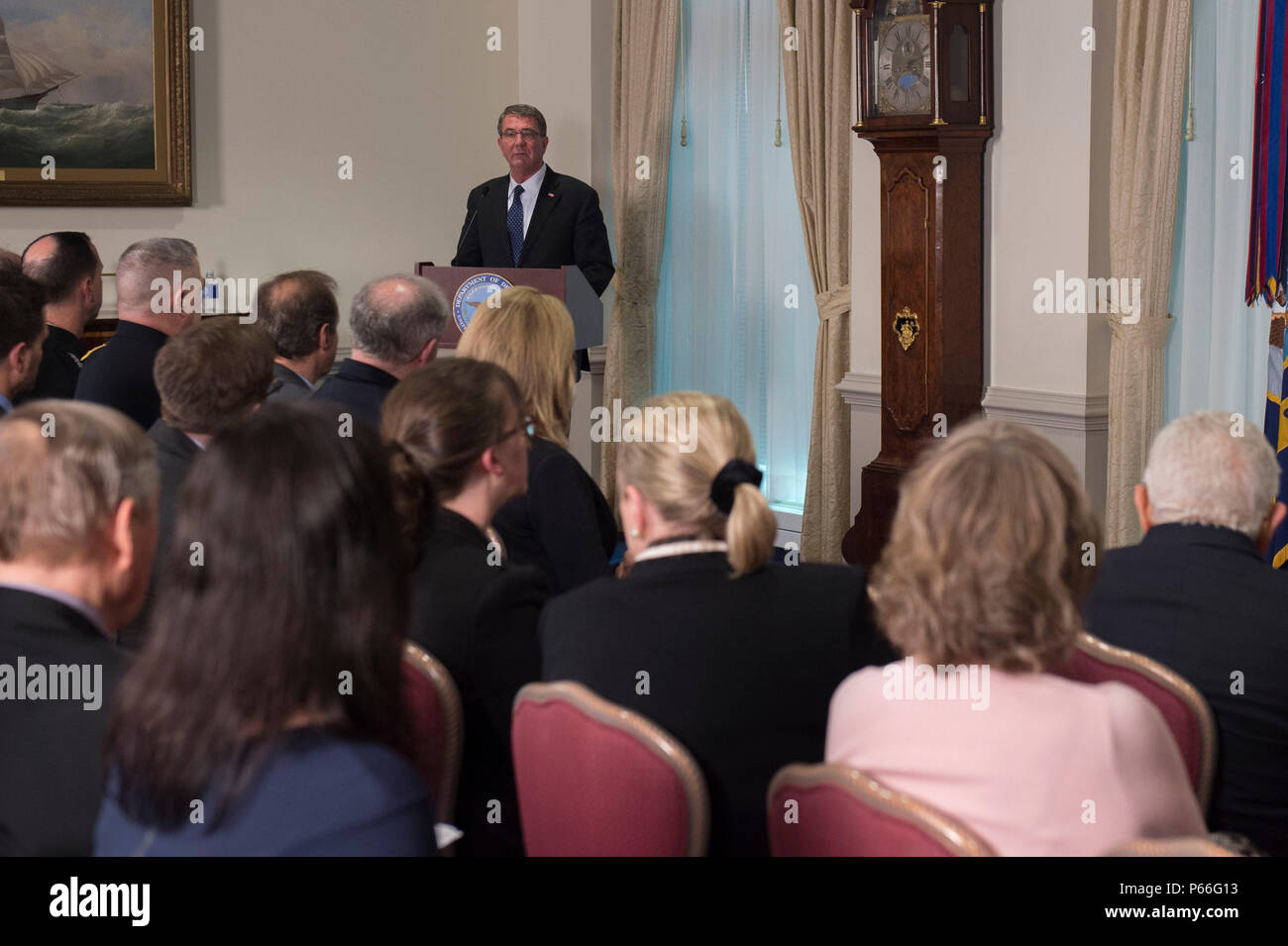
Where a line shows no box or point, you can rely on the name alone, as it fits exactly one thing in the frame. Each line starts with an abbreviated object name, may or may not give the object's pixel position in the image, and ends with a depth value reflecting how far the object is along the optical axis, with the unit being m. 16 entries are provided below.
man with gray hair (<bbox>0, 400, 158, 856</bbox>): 1.65
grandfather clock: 5.31
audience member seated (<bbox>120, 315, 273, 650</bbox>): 3.01
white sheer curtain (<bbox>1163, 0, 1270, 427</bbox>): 4.79
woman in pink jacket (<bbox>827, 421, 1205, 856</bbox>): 1.58
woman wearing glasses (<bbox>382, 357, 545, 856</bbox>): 2.25
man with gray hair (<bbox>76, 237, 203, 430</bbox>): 3.89
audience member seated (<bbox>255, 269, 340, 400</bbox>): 3.89
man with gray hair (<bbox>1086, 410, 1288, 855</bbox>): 2.12
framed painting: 6.54
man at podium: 6.77
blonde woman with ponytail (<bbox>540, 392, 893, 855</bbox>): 1.98
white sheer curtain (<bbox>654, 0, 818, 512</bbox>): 6.78
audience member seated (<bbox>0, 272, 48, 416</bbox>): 3.42
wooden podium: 5.45
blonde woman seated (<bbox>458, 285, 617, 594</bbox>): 3.03
